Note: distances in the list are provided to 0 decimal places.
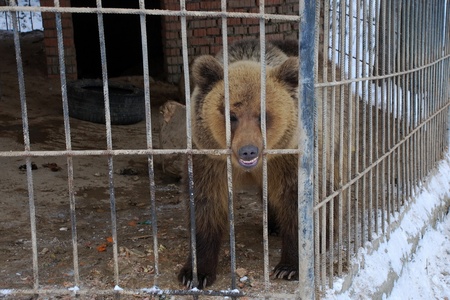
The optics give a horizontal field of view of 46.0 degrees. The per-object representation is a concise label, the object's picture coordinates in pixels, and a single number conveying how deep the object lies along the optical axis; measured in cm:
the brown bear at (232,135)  325
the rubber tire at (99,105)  838
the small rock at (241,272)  340
